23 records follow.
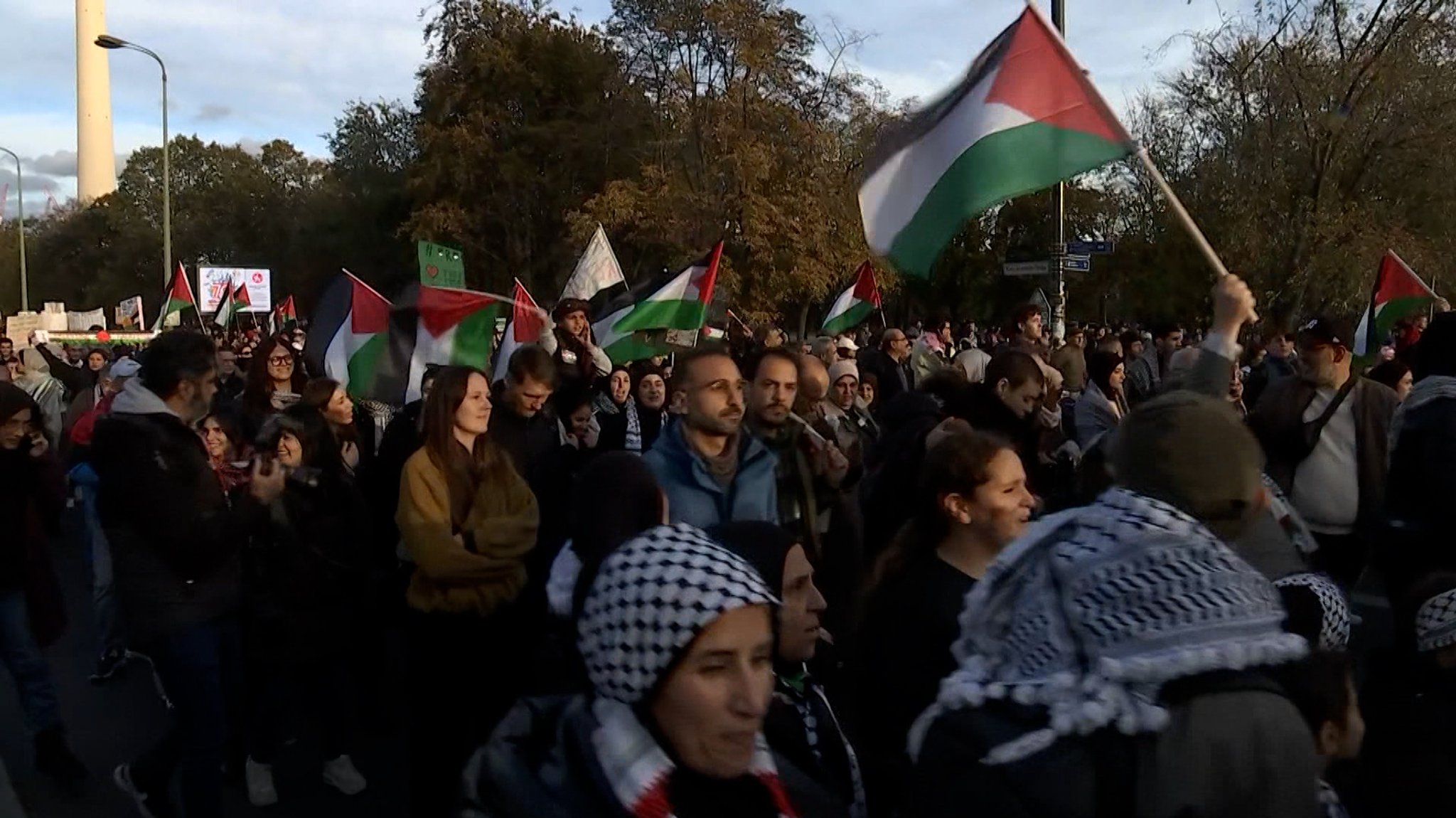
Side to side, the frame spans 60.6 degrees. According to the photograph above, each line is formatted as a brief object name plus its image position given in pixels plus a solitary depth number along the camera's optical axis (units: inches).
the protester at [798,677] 85.0
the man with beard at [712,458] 145.6
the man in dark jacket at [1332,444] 221.0
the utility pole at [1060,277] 473.9
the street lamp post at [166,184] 981.8
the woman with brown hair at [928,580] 106.1
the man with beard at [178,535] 156.3
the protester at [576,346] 268.4
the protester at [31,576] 193.9
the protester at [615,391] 299.1
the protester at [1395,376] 289.0
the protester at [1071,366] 372.7
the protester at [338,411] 232.8
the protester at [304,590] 194.9
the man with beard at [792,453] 157.2
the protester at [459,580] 161.9
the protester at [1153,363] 442.6
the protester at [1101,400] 241.1
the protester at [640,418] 241.8
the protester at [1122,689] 57.6
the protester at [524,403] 216.1
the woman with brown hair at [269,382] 261.6
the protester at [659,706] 66.4
